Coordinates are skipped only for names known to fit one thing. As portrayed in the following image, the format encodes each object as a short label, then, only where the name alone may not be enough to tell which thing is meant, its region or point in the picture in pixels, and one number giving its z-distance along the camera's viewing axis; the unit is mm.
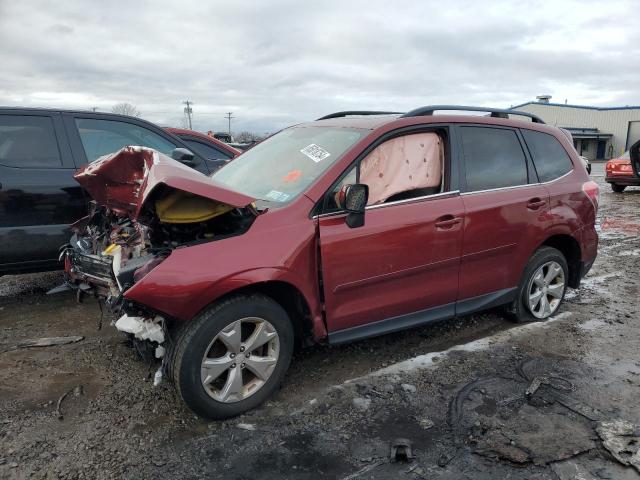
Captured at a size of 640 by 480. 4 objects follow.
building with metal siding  49469
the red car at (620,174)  14320
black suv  4348
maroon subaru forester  2812
